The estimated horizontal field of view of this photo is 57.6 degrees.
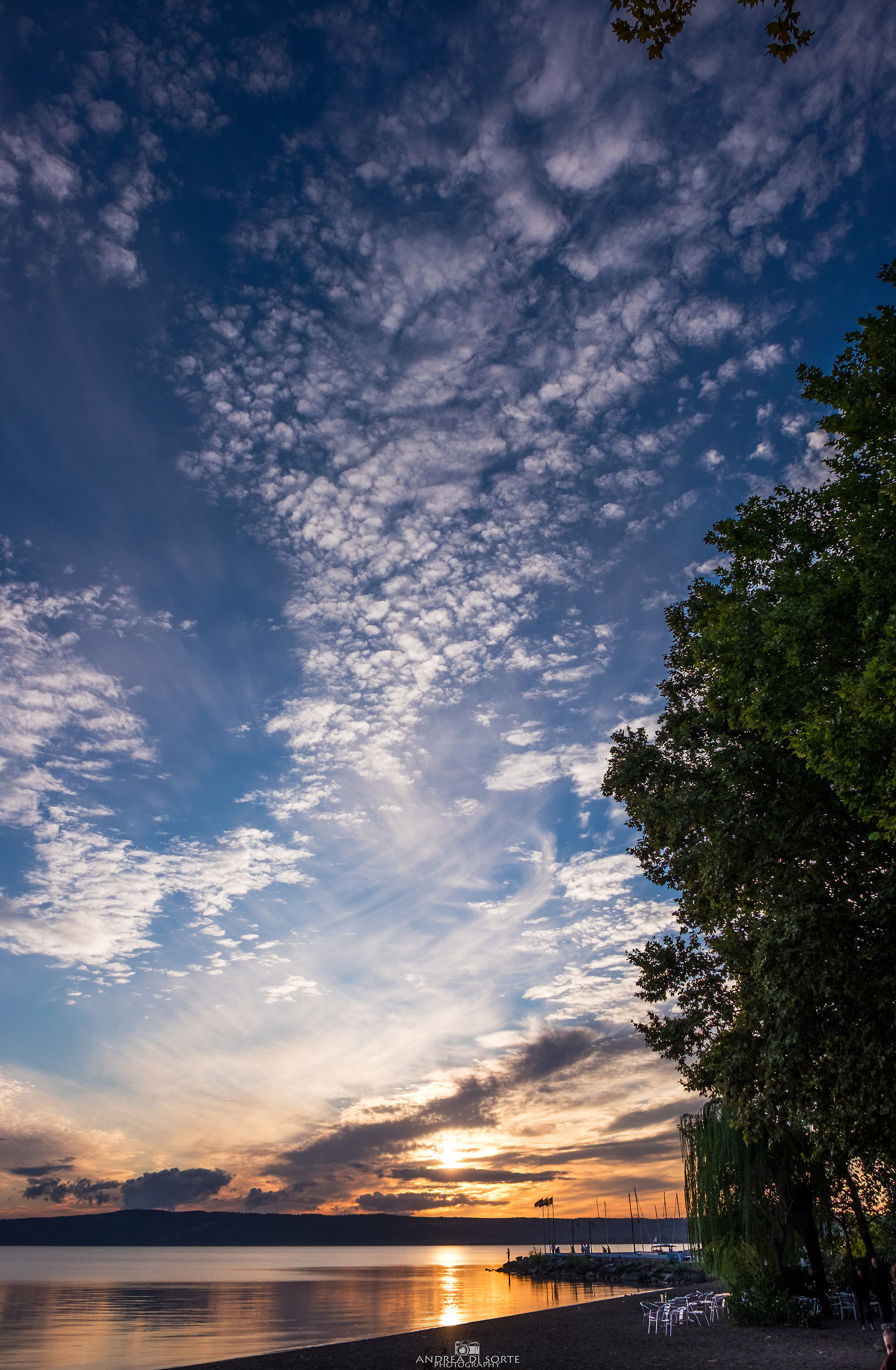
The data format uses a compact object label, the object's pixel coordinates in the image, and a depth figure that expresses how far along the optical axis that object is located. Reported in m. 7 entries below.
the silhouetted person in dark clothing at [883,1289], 23.17
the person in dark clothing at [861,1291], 26.86
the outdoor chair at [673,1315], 29.61
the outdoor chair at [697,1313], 30.19
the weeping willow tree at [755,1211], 27.92
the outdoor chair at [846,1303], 28.66
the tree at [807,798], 12.96
